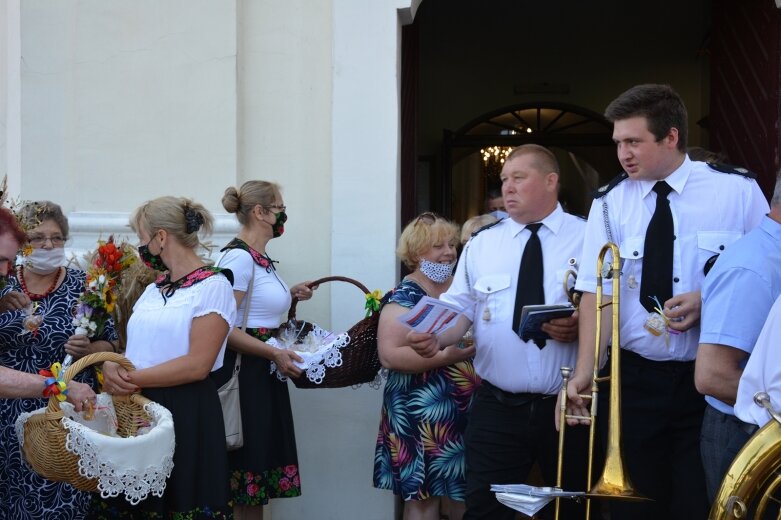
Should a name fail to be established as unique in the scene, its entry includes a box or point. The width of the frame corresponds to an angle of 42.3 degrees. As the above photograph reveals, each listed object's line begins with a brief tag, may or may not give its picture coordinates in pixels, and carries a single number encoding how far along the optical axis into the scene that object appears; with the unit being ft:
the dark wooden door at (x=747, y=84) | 19.63
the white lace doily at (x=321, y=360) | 16.92
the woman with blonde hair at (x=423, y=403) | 16.49
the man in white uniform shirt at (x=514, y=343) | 14.19
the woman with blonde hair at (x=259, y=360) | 16.85
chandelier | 44.96
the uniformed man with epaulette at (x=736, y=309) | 10.52
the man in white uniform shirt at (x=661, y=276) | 12.69
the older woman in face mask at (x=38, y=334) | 15.14
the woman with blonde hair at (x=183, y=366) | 13.99
